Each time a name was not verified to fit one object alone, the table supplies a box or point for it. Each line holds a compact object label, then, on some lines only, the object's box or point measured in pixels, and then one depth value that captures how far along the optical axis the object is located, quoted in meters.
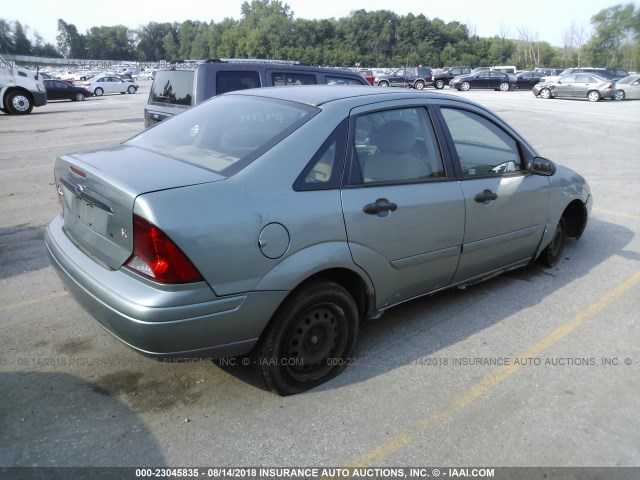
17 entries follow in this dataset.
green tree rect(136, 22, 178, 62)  167.62
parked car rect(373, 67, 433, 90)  39.12
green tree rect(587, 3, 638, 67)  85.69
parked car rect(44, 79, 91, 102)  30.20
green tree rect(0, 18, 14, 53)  118.06
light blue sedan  2.61
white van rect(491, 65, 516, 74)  56.31
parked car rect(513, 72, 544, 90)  40.50
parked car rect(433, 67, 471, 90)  41.22
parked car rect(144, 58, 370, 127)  7.21
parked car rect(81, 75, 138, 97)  38.25
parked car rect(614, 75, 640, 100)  30.40
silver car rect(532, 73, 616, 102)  29.54
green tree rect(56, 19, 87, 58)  154.12
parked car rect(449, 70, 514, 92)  38.45
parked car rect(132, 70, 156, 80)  71.71
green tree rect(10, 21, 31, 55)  127.88
